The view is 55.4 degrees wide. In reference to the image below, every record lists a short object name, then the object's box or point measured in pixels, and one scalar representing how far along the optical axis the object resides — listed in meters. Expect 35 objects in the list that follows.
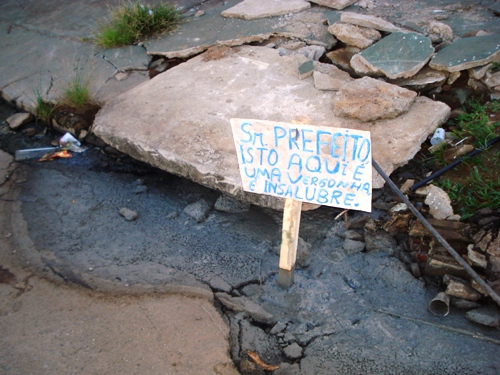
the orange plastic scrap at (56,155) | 3.78
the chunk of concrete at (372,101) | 3.08
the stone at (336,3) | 4.35
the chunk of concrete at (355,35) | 3.69
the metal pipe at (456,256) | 2.13
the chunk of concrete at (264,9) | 4.43
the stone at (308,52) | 3.86
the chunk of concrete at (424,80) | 3.38
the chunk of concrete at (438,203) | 2.76
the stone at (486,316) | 2.29
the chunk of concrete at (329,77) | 3.44
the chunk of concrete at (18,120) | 4.12
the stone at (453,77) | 3.36
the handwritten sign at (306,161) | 2.02
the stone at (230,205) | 3.16
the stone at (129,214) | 3.16
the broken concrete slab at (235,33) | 4.12
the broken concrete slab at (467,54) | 3.25
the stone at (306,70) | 3.60
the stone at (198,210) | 3.12
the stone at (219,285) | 2.64
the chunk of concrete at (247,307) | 2.48
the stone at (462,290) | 2.39
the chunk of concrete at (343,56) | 3.71
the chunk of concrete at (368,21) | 3.79
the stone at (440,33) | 3.67
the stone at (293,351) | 2.29
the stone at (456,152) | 2.98
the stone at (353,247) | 2.77
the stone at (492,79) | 3.20
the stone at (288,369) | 2.23
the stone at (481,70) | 3.26
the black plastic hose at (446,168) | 2.93
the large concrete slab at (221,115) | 2.98
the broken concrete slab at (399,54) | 3.39
